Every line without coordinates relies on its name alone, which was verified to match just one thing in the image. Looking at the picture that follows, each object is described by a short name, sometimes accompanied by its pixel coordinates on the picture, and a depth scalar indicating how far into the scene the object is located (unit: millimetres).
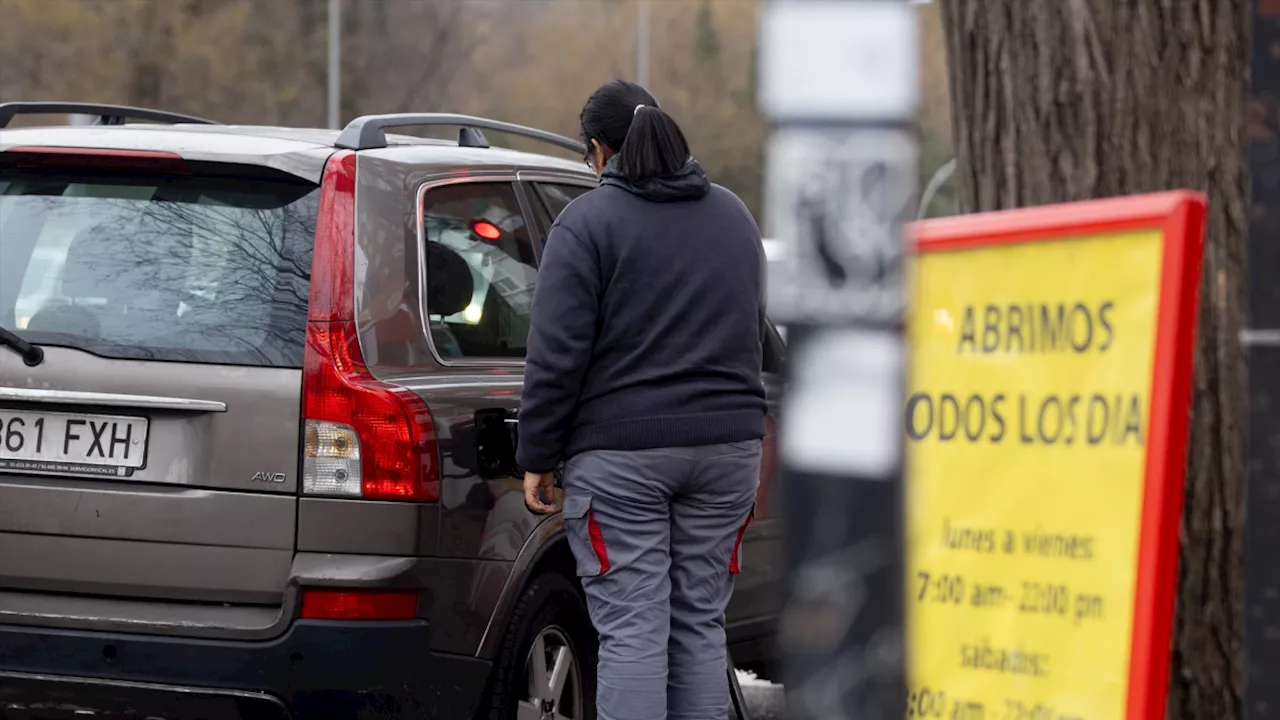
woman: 8812
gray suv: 8789
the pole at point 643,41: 104625
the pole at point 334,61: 78312
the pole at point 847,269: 4230
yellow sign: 5660
